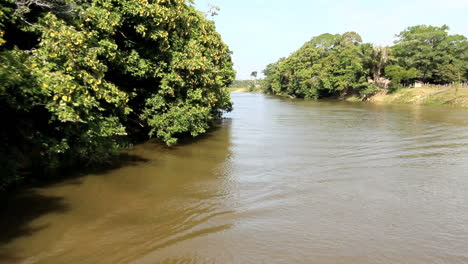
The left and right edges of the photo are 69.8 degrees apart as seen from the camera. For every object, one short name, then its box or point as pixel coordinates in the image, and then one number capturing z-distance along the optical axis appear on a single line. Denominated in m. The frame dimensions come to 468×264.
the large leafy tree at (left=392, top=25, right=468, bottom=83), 48.19
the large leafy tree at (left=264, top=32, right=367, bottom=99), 54.28
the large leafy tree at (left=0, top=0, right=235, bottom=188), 7.01
